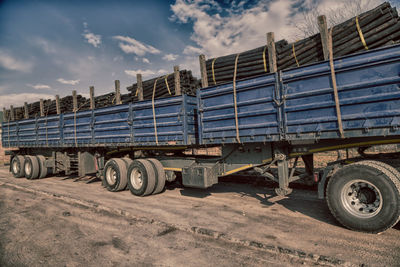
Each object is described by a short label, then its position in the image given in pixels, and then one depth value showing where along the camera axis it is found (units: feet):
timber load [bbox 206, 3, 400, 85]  15.40
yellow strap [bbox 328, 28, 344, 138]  14.73
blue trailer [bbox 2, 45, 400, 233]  13.74
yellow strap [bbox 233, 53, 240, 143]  19.38
